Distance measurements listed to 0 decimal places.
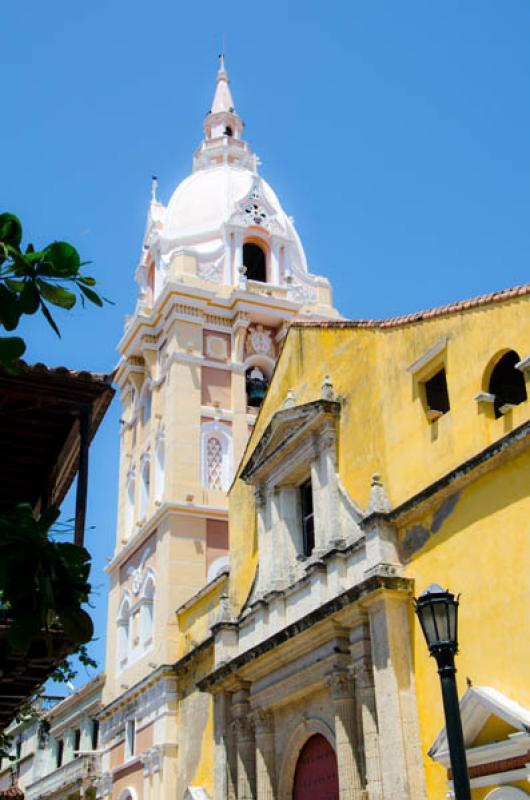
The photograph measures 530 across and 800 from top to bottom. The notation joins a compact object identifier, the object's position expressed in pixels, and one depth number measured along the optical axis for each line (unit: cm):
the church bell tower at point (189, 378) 2480
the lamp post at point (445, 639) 750
